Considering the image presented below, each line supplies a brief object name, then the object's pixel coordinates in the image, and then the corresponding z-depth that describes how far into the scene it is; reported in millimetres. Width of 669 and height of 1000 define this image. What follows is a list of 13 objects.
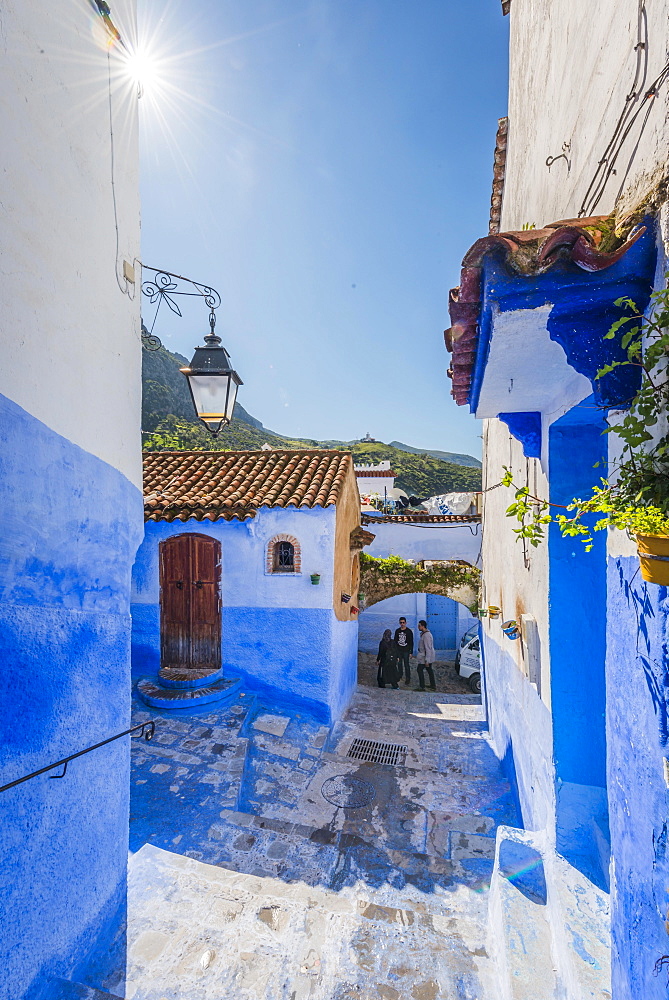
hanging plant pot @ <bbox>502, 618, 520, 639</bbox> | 4824
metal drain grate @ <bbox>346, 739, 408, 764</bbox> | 7547
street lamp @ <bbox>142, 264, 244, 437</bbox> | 4398
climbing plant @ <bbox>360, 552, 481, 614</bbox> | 13250
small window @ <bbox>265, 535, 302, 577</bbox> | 8570
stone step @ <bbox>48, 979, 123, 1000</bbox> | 2805
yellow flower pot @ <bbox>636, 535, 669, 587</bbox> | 1406
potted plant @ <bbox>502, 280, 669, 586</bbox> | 1427
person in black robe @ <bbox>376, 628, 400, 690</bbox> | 12766
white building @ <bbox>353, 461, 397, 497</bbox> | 25203
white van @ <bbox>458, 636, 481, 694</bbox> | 13969
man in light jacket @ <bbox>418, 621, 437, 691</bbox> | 13259
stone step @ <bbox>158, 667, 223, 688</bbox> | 8203
